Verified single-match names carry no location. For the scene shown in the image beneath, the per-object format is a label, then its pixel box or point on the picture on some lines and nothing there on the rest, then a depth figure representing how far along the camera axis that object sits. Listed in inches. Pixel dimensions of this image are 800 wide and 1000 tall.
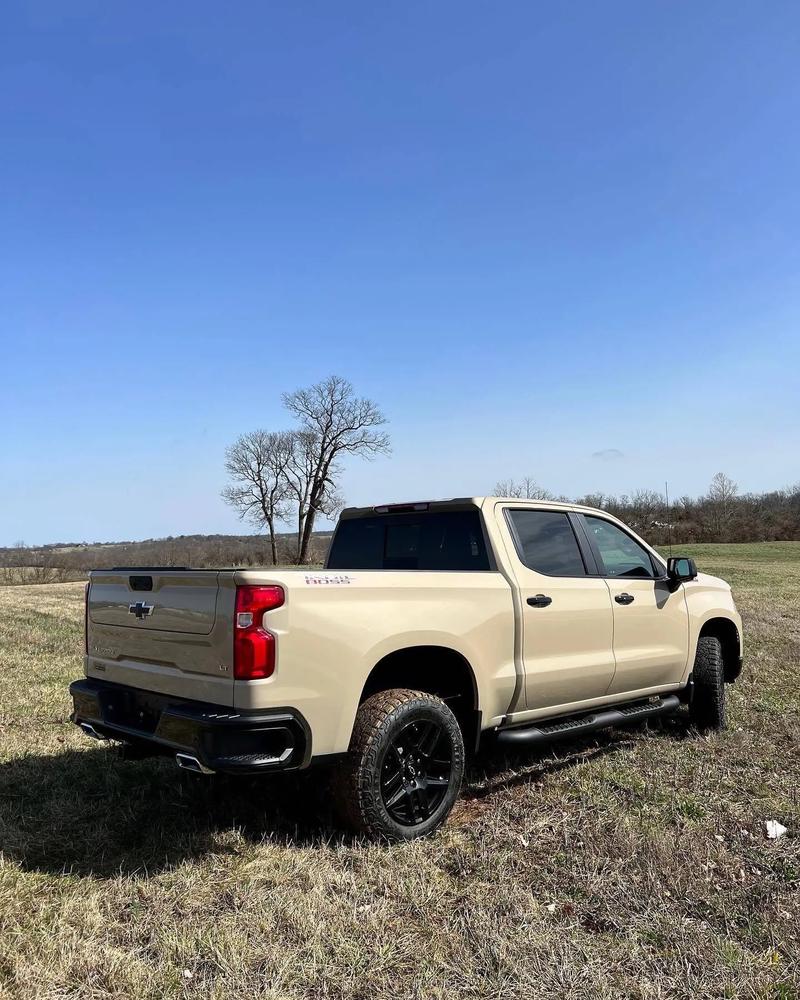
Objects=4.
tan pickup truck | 134.6
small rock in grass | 159.6
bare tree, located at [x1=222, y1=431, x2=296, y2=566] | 2277.3
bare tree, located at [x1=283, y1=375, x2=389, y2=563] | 2194.9
